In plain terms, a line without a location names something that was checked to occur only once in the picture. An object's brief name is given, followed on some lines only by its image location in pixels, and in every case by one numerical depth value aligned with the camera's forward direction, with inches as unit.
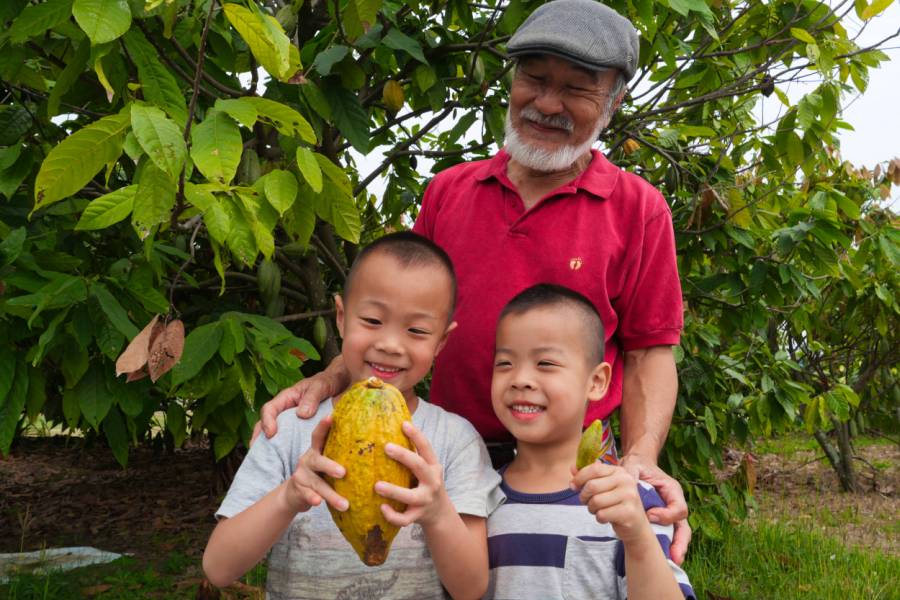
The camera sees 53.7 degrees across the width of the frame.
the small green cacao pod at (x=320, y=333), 127.3
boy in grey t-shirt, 56.6
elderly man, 78.1
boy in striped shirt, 62.8
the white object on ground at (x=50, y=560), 156.4
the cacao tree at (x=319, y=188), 67.3
